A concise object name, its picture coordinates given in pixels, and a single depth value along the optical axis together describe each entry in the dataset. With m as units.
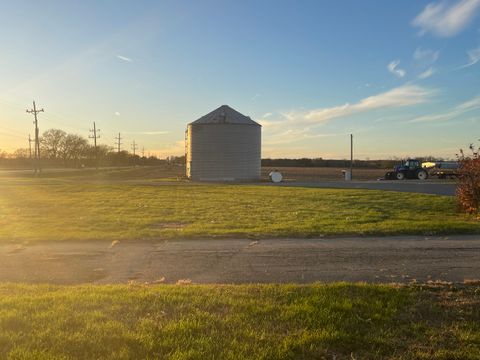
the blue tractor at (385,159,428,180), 45.50
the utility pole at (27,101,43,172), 64.25
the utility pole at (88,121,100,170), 102.88
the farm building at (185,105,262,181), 47.59
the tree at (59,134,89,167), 132.00
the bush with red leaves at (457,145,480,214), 15.21
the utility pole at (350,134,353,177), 52.32
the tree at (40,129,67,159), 130.50
